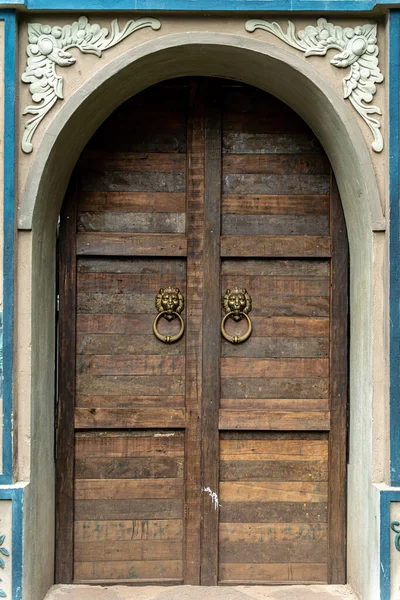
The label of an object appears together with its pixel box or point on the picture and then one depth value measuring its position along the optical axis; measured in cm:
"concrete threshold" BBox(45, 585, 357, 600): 367
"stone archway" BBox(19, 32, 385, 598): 338
